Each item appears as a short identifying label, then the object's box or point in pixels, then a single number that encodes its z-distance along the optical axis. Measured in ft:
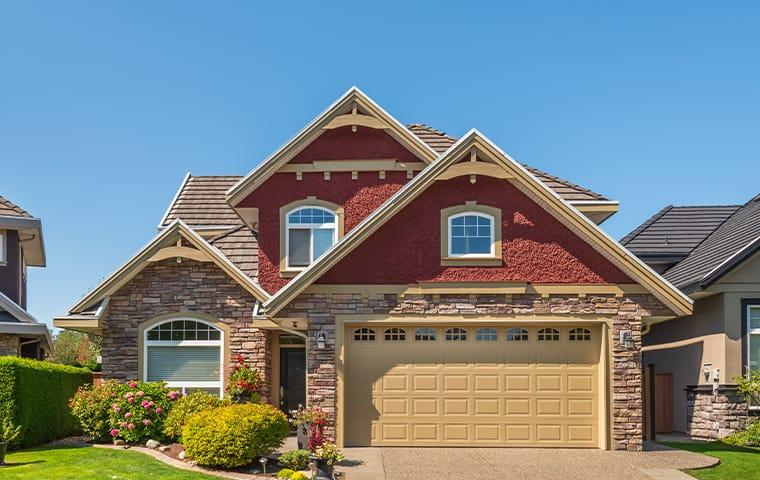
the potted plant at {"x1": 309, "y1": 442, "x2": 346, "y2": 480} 44.45
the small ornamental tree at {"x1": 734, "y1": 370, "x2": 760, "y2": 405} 62.28
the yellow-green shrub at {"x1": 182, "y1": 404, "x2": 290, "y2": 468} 46.50
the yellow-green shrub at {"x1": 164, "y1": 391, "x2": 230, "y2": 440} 54.70
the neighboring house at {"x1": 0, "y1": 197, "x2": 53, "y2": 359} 70.13
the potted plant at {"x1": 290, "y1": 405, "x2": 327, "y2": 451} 49.57
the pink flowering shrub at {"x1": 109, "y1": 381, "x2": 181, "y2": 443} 55.72
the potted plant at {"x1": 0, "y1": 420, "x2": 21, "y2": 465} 47.21
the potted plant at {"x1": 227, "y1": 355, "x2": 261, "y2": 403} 59.57
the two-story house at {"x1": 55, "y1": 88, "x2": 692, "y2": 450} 54.34
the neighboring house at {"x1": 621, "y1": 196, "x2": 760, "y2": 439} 64.34
